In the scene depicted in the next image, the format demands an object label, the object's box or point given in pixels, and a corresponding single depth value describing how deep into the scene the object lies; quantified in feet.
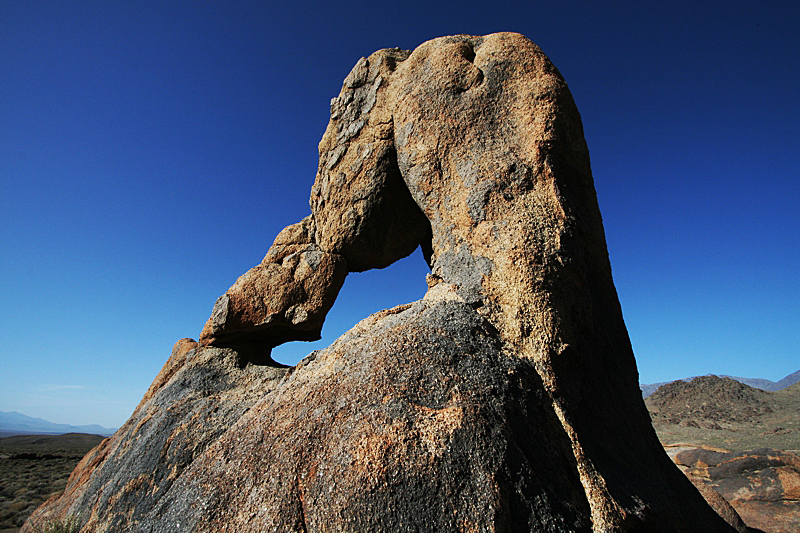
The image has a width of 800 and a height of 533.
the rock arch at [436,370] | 6.43
